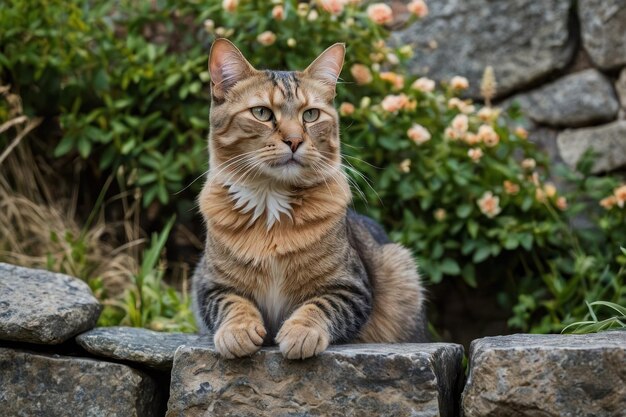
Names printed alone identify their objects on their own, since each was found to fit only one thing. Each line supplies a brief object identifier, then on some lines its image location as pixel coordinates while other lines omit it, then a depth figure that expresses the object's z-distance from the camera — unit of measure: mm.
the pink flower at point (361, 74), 4449
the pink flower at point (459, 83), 4336
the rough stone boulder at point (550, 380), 2236
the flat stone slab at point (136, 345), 2824
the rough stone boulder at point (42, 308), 2797
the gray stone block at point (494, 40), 4711
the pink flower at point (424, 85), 4359
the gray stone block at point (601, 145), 4574
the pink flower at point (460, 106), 4398
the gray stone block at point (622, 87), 4594
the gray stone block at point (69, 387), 2811
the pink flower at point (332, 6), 4297
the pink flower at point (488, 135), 4184
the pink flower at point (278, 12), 4309
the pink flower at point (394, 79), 4402
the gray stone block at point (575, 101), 4633
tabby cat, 2709
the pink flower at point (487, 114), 4262
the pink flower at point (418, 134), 4211
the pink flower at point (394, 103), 4219
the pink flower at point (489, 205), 4133
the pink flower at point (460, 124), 4199
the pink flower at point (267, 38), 4348
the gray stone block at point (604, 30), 4535
